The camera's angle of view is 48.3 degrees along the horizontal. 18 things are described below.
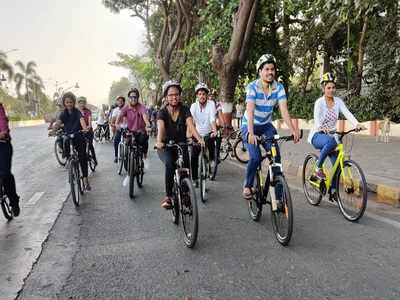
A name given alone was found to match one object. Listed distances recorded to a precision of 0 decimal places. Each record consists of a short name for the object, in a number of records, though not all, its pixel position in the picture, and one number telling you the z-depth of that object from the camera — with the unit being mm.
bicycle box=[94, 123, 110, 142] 21156
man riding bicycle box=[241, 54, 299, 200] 5254
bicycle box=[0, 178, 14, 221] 5910
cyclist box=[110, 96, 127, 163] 10637
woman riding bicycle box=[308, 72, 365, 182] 6145
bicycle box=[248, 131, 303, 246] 4617
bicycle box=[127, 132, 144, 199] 7502
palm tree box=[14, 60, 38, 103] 76188
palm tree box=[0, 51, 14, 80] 62719
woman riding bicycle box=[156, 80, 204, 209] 5496
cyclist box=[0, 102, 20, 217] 5680
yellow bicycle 5539
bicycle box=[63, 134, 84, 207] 6902
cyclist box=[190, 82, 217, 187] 8592
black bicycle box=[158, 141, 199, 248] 4699
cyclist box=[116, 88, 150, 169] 8719
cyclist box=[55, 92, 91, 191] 7578
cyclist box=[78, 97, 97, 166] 10516
